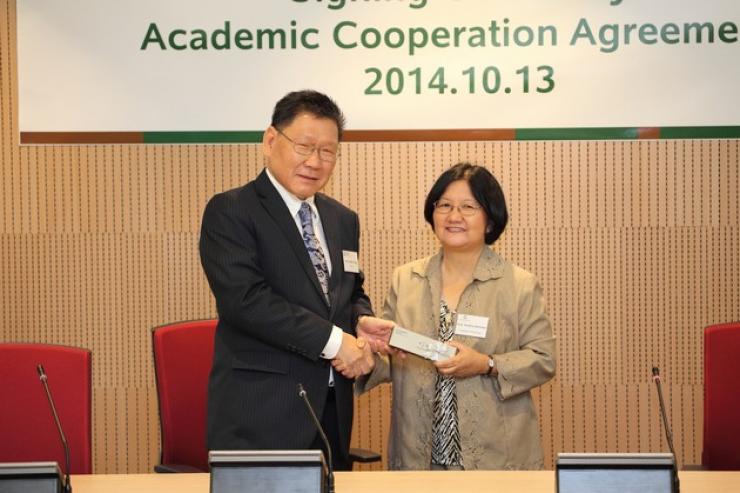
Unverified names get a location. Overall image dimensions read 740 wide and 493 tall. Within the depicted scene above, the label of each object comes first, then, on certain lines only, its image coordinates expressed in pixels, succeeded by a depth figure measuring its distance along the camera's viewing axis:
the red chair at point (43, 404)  3.91
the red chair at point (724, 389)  4.07
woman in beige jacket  3.97
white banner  5.42
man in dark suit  3.67
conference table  3.23
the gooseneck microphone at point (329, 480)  2.70
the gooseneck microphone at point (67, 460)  2.66
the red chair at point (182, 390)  4.16
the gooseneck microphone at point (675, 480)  2.61
